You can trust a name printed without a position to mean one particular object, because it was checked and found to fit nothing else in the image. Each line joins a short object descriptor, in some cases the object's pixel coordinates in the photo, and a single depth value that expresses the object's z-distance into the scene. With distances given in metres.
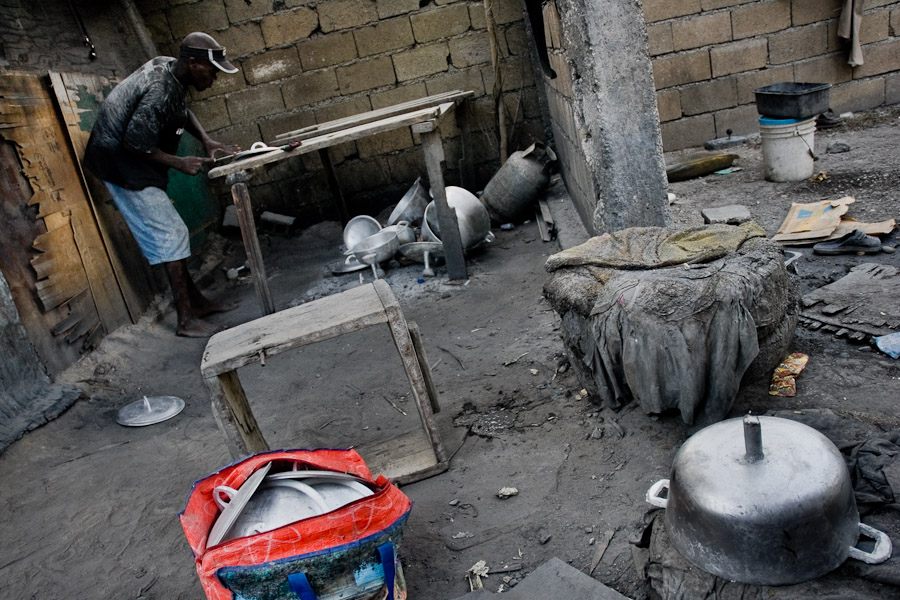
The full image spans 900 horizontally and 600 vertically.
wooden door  4.19
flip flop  3.99
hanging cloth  6.57
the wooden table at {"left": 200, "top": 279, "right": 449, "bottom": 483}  2.69
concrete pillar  3.57
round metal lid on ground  3.98
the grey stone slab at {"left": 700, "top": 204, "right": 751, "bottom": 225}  4.76
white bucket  5.48
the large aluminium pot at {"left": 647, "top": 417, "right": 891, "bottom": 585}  1.59
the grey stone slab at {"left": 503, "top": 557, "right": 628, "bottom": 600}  2.00
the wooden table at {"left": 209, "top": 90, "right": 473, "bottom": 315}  4.85
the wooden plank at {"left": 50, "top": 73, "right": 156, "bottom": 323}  5.12
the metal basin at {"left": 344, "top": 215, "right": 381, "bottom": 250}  6.39
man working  4.83
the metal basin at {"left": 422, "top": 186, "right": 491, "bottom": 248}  5.75
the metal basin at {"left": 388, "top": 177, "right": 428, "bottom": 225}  6.58
